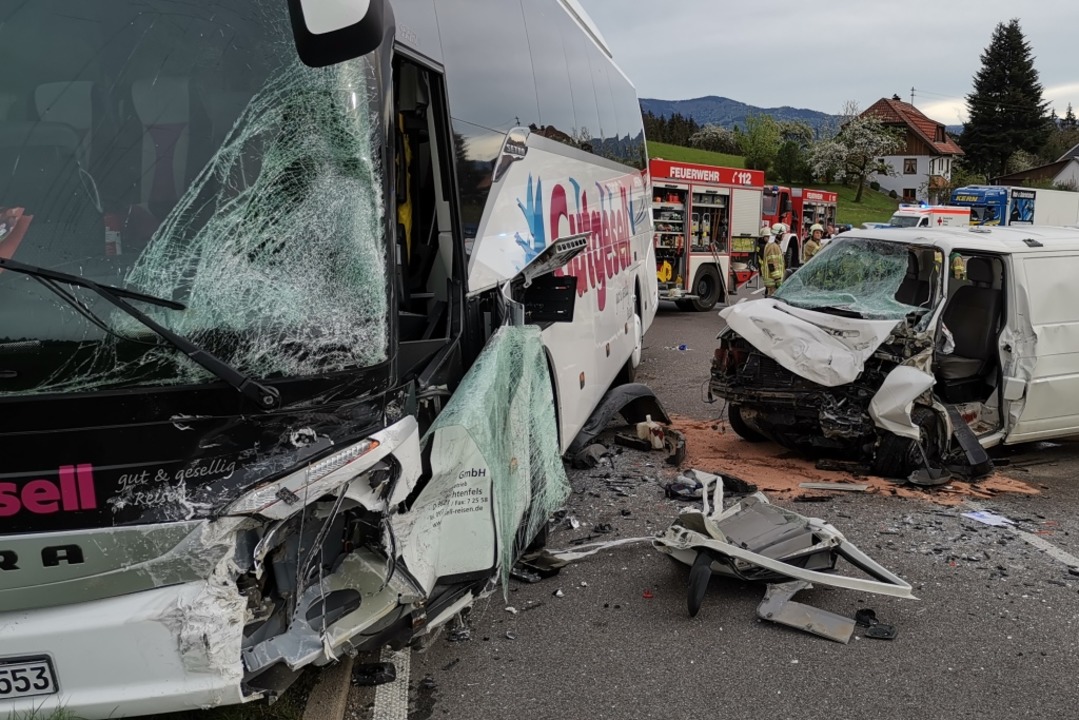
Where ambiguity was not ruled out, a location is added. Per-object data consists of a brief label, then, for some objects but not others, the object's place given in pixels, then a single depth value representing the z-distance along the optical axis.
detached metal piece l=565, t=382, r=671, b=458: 7.29
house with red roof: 87.22
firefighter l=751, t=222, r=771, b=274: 21.61
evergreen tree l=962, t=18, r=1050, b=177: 80.56
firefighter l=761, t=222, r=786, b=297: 17.78
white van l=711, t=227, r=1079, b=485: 6.67
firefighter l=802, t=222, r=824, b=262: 20.88
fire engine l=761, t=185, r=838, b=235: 29.91
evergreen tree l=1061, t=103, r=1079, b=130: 132.50
